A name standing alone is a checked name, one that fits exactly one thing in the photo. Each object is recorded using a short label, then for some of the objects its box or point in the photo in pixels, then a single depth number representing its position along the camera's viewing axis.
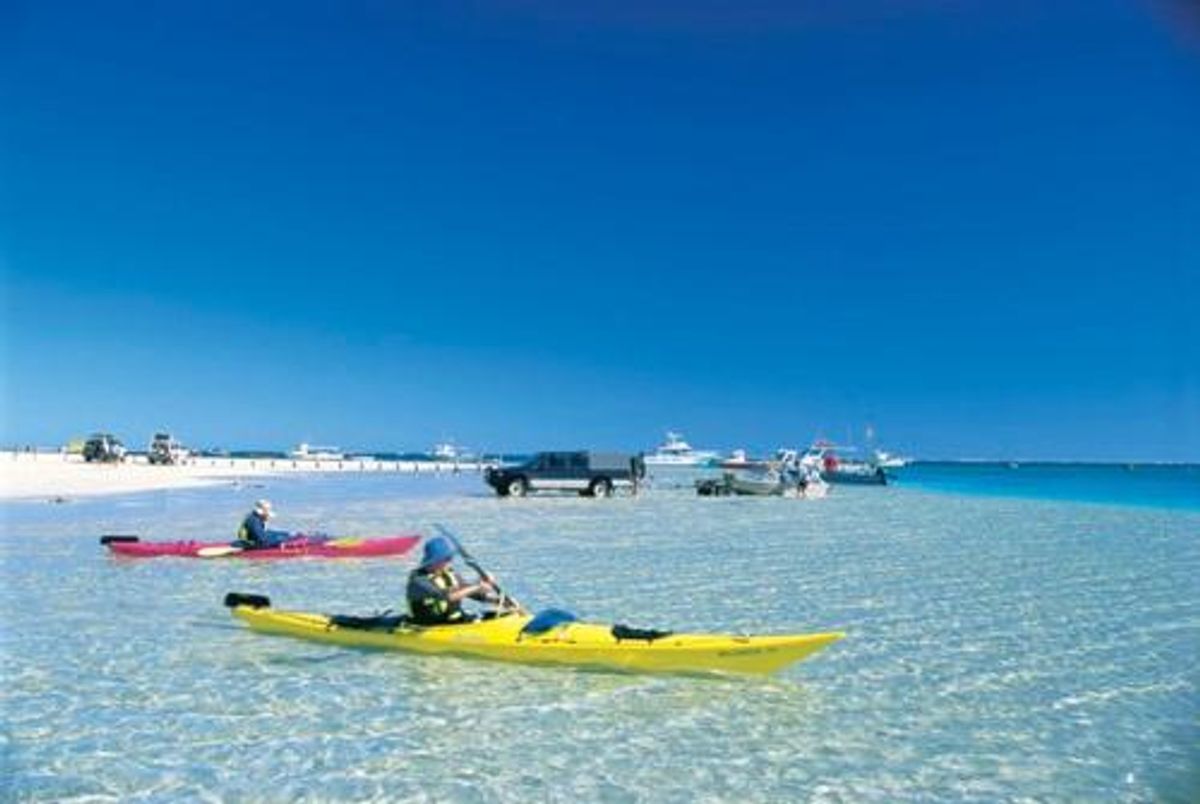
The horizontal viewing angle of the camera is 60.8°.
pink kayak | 21.08
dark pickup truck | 47.59
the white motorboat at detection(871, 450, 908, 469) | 116.14
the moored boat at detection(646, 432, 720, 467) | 155.65
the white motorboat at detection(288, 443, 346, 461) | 135.12
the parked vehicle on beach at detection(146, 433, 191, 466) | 81.75
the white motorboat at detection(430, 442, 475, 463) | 167.50
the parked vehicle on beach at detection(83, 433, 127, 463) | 74.88
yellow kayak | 10.20
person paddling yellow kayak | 11.65
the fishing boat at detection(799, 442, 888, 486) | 70.38
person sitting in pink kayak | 21.22
